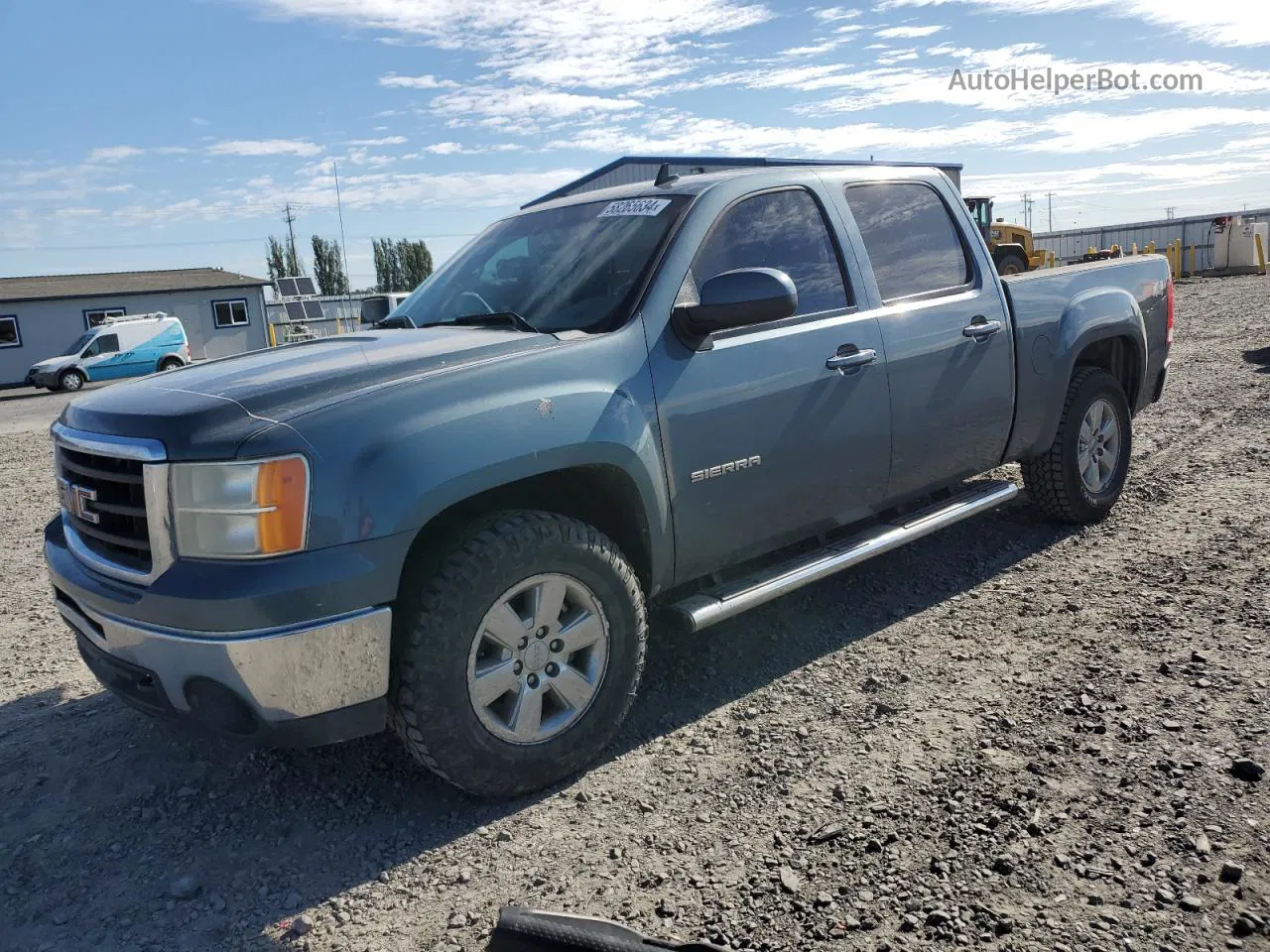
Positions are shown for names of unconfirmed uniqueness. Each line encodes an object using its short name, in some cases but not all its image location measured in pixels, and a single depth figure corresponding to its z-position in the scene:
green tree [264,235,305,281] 76.31
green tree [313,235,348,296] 80.62
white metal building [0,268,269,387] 36.78
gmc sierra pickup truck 2.65
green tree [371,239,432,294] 82.81
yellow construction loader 26.60
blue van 28.36
